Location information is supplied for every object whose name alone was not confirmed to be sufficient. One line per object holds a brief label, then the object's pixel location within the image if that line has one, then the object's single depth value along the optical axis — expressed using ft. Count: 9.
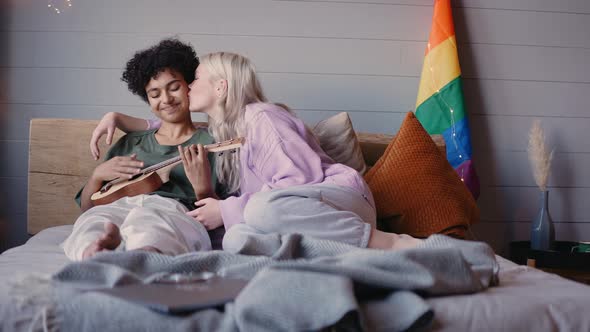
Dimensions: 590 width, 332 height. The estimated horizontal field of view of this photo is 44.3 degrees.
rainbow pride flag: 8.53
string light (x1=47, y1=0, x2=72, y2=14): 8.31
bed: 3.51
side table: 7.93
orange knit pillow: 6.58
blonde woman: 5.22
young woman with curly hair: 5.14
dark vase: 8.41
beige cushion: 7.09
